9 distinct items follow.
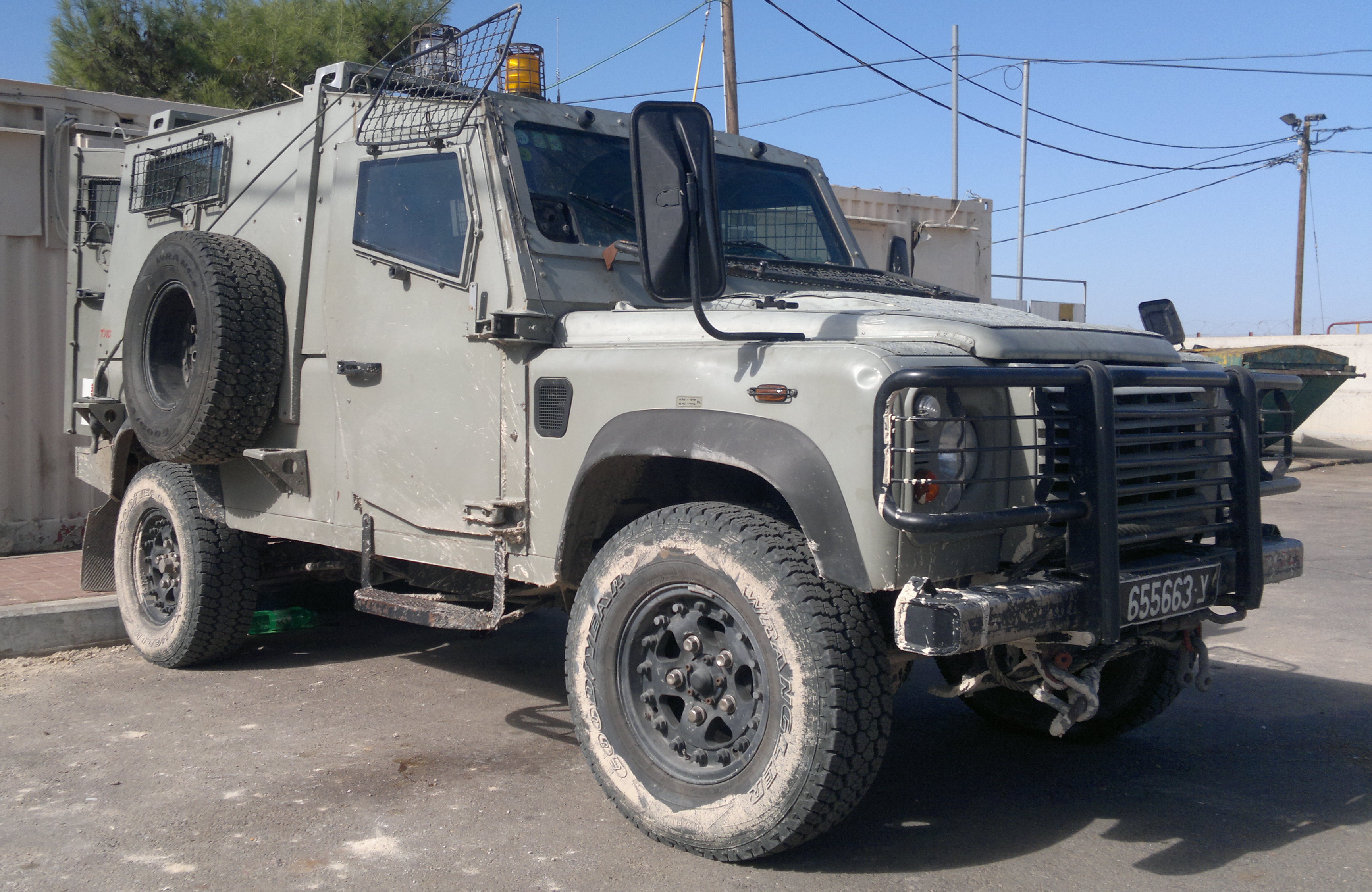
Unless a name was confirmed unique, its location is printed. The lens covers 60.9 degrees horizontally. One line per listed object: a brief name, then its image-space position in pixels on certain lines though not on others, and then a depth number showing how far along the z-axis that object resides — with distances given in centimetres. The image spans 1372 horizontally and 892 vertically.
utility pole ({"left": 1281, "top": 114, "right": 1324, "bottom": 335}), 3070
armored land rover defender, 302
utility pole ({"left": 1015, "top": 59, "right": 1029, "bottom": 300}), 2444
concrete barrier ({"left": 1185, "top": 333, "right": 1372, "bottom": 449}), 2088
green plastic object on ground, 595
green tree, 1605
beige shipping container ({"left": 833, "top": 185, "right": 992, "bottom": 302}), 1388
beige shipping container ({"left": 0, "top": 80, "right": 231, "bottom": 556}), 791
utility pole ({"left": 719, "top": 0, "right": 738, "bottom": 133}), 1310
